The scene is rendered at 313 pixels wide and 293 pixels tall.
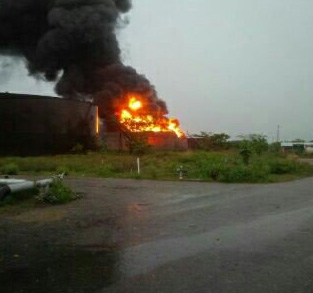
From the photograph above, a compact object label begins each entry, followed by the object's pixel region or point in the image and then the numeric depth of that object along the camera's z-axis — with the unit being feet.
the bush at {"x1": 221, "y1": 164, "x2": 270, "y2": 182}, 75.06
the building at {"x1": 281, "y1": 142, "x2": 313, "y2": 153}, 321.93
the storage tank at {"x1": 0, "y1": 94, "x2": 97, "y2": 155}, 143.33
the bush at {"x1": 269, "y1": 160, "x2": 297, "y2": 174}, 94.12
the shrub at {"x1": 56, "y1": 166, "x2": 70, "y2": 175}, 87.98
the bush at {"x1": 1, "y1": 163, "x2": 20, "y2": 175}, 86.68
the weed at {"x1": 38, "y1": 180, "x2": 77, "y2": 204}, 44.88
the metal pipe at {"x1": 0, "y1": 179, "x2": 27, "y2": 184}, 47.54
